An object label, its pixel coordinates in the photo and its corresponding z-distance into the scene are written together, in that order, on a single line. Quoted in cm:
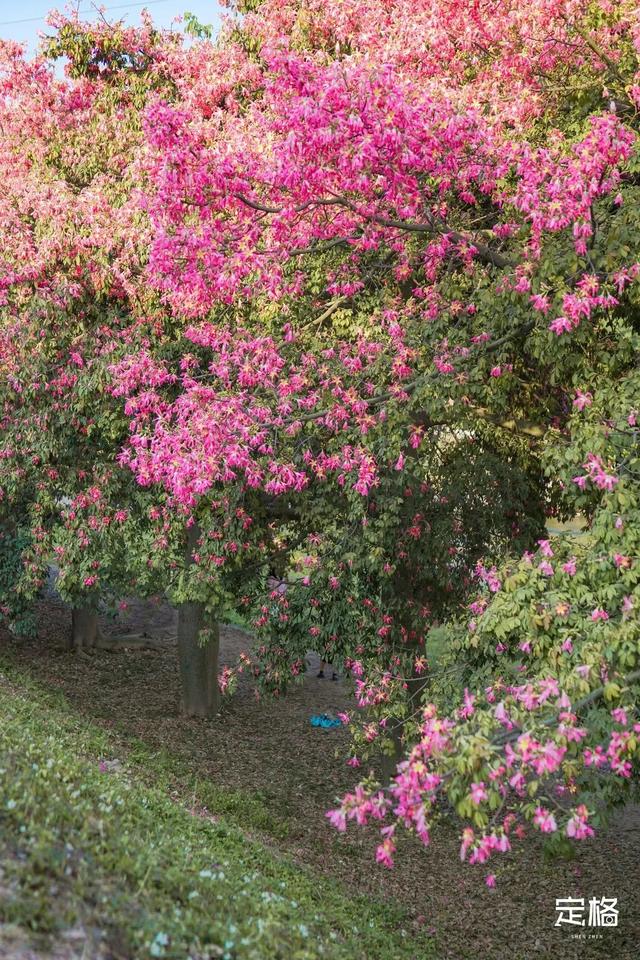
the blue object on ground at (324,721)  1862
